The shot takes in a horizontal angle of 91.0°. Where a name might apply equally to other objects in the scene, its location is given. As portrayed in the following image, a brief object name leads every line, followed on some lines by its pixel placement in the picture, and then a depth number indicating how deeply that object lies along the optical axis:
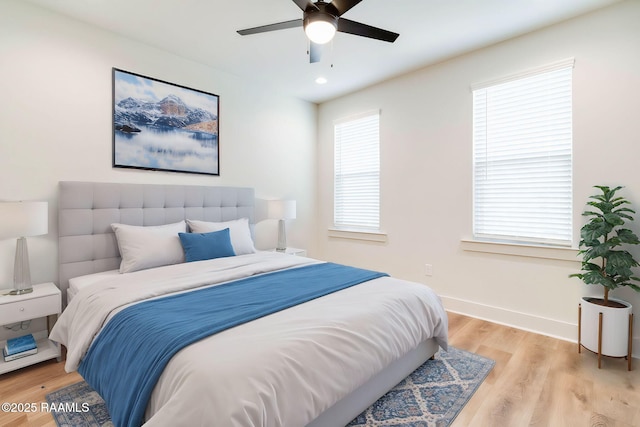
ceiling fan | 1.84
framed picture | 2.97
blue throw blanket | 1.31
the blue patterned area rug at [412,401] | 1.73
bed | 1.20
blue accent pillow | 2.84
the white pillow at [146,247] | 2.63
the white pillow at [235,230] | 3.15
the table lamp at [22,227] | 2.12
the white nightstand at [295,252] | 4.01
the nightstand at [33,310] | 2.12
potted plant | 2.23
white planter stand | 2.23
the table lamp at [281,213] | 3.98
